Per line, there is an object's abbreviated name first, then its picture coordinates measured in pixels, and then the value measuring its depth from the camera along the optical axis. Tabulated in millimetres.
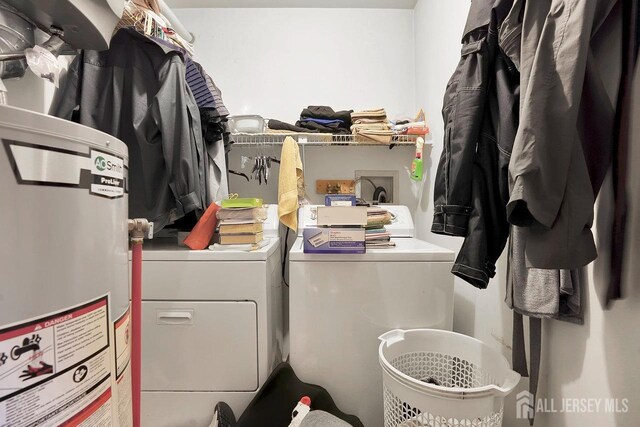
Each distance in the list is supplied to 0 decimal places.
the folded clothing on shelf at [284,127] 1860
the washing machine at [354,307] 1132
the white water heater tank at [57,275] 367
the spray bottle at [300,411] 964
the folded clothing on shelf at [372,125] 1782
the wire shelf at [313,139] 1821
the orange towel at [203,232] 1196
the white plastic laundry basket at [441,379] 772
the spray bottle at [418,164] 1827
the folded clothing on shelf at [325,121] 1879
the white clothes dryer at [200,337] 1104
